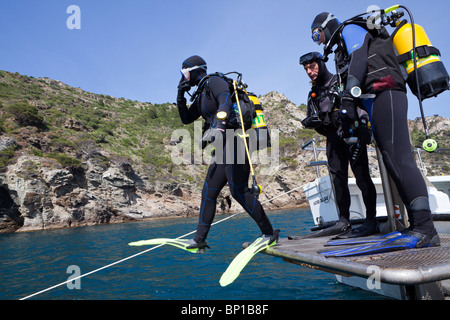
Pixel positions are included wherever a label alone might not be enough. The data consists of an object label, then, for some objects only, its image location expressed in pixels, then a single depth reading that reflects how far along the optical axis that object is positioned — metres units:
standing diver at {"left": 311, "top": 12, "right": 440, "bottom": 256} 2.01
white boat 1.39
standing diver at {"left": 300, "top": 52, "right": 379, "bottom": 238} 3.00
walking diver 3.19
